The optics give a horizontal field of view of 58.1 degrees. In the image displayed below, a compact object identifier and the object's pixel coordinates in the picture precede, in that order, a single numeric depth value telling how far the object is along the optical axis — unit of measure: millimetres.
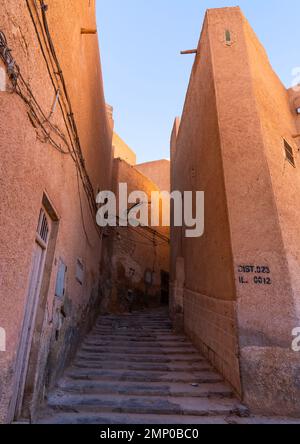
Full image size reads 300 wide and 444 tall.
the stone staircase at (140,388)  3314
